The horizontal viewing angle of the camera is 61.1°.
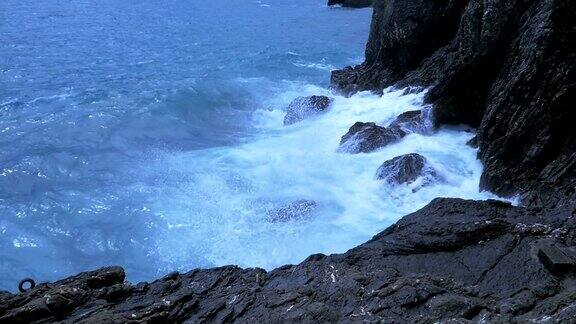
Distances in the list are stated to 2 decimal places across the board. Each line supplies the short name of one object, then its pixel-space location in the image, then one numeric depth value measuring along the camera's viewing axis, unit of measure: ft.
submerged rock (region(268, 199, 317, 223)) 46.26
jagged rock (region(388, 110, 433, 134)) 57.98
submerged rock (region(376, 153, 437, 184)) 47.42
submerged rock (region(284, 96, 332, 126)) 73.96
